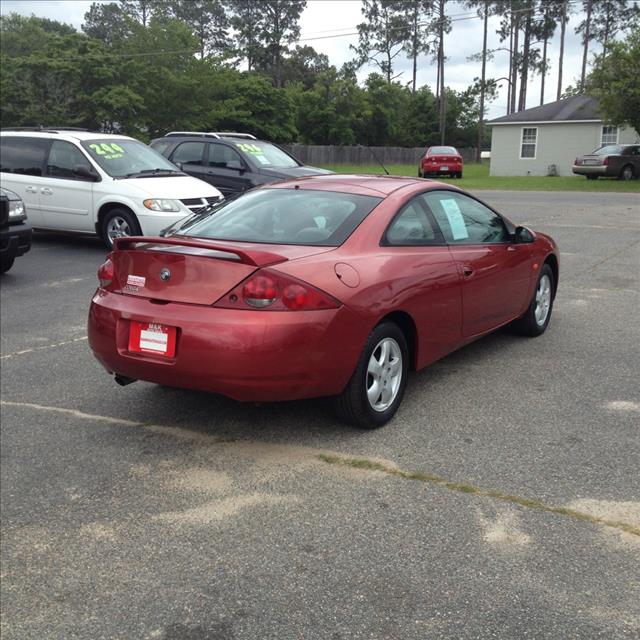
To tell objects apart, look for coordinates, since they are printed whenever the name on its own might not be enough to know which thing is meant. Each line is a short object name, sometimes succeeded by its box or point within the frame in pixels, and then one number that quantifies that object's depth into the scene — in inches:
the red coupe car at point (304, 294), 155.1
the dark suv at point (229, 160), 535.8
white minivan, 428.8
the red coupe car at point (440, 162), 1346.0
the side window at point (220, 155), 548.1
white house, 1496.1
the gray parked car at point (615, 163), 1248.2
